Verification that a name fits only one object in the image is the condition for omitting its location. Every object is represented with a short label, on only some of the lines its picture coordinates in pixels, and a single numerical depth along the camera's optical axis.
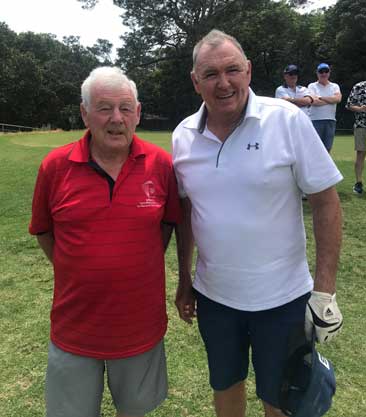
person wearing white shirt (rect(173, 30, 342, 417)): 2.17
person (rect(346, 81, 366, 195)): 8.10
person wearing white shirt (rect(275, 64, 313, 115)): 7.28
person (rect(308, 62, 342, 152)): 7.68
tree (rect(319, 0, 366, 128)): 36.31
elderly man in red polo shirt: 2.20
